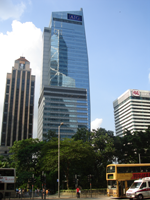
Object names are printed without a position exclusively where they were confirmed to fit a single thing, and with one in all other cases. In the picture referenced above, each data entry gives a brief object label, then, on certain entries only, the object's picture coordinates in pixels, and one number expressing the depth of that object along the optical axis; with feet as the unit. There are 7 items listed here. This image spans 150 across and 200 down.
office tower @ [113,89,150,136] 483.92
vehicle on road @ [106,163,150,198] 83.51
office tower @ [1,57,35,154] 428.56
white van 71.41
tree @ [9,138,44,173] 182.50
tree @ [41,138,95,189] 128.88
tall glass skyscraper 420.36
